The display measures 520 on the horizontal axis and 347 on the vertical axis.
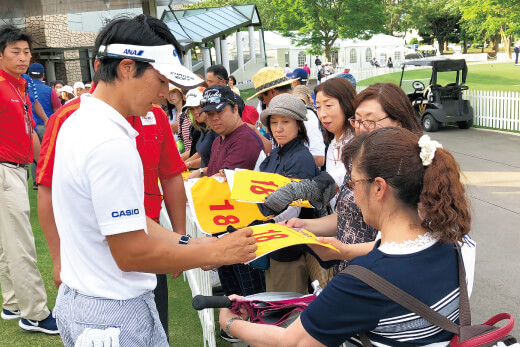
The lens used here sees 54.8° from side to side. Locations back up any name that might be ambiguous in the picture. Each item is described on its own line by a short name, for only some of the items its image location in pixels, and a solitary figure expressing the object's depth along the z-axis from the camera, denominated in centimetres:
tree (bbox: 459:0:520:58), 2086
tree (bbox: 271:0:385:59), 4281
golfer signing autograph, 182
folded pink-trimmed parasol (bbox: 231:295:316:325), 239
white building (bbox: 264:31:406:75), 5469
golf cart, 1553
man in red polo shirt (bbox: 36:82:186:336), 272
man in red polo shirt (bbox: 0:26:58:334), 452
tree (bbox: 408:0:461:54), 7125
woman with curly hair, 174
